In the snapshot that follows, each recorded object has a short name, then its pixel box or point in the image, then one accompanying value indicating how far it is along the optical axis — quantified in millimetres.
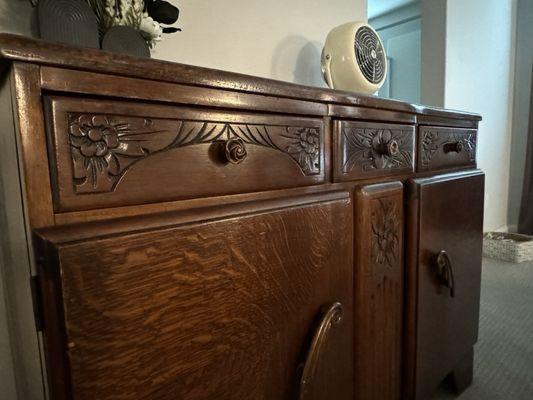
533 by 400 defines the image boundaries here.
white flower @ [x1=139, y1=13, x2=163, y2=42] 608
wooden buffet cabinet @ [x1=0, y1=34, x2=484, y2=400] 295
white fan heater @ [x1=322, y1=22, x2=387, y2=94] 905
